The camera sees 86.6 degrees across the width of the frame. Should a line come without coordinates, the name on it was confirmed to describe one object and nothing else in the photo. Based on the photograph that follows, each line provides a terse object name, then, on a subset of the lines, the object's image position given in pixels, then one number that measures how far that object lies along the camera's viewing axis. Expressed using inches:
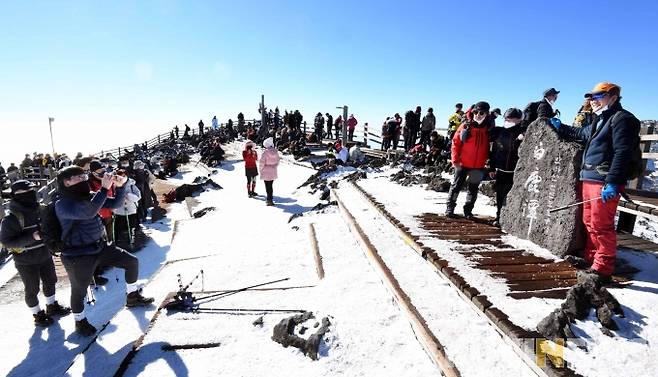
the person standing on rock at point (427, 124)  539.2
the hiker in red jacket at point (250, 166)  415.2
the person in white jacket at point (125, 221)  264.5
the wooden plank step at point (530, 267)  142.5
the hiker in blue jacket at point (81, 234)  140.9
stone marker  149.4
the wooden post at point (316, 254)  181.0
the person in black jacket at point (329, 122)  956.0
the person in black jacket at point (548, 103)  187.9
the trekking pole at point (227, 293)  165.8
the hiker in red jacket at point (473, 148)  207.5
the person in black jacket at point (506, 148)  212.1
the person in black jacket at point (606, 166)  118.9
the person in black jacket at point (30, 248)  156.7
